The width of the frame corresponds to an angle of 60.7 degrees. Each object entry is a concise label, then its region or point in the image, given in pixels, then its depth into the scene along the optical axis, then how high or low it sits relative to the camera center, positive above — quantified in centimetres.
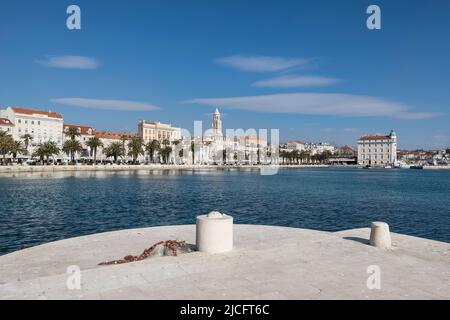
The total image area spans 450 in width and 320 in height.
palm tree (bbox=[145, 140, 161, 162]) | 15688 +731
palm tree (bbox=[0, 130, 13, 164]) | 10794 +618
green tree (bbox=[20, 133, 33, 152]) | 12581 +913
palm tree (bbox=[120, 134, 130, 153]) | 15870 +1140
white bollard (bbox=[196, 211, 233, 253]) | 1168 -213
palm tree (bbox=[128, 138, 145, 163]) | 15019 +680
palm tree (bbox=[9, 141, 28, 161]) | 11256 +485
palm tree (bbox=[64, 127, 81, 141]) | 13132 +1118
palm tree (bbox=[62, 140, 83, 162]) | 12850 +630
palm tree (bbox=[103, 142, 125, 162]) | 14712 +553
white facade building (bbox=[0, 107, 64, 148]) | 14100 +1573
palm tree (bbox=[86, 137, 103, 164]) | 13438 +787
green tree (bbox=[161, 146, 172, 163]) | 16988 +590
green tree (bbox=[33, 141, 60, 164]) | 12338 +495
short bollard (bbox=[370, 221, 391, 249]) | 1326 -250
